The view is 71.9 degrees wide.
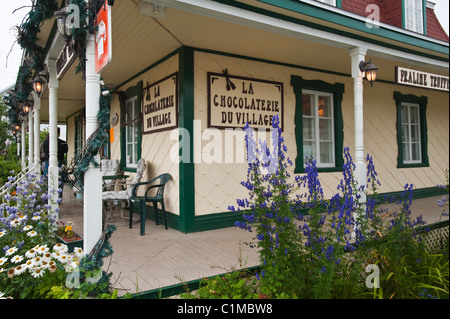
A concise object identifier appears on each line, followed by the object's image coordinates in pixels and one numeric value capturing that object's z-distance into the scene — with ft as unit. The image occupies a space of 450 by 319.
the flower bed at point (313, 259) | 7.83
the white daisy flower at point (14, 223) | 9.31
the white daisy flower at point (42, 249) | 8.03
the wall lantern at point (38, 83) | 17.04
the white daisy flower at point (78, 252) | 8.44
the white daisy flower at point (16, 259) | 8.00
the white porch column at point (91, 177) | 8.45
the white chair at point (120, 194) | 17.54
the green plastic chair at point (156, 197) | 16.07
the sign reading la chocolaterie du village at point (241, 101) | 17.12
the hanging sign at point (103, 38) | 7.54
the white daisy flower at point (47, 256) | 7.85
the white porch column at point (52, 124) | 15.89
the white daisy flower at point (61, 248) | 8.30
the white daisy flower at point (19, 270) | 7.52
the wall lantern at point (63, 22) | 8.52
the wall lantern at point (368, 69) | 15.07
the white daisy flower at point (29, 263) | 7.63
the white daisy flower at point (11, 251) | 8.13
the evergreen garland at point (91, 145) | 8.18
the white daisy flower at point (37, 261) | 7.70
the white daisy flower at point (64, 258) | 7.90
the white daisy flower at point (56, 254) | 7.96
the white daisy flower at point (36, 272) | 7.60
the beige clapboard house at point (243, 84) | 13.91
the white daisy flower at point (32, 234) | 8.83
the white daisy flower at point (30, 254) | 7.87
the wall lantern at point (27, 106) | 25.13
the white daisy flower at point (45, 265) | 7.71
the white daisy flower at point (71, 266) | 7.92
